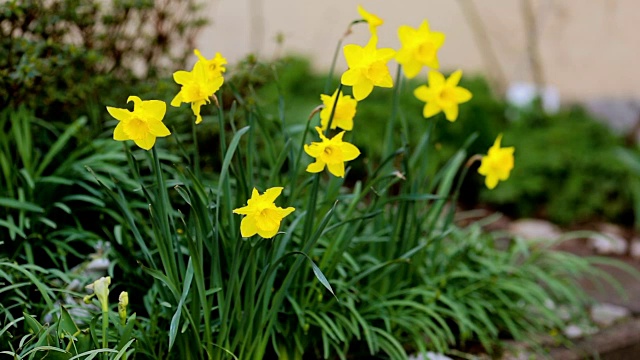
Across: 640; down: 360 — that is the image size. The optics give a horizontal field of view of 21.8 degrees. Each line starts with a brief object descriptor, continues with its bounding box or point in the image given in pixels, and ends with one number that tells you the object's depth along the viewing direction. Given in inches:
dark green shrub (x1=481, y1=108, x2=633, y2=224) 386.7
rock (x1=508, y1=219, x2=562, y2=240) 367.4
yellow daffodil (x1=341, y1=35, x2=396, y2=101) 170.9
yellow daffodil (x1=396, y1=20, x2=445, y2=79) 195.1
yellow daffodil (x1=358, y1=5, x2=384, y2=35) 191.0
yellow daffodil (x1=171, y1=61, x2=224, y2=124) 170.9
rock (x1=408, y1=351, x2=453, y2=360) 210.9
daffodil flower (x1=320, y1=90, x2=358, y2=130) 187.4
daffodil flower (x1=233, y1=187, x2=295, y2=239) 156.6
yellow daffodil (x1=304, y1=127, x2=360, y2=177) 168.1
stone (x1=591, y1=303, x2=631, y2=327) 262.7
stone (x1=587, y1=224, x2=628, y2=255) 352.2
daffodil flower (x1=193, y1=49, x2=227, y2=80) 171.8
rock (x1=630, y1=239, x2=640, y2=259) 351.5
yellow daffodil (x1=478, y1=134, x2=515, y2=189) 215.2
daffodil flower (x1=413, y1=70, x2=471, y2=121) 210.7
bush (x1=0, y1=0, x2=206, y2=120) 224.3
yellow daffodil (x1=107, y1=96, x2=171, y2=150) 159.6
